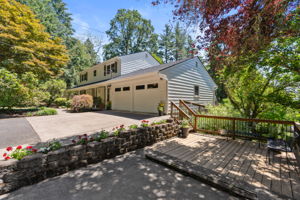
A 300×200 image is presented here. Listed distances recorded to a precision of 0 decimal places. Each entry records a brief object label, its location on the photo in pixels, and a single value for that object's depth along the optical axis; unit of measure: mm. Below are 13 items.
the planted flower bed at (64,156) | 2104
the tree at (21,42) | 10430
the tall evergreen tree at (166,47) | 30406
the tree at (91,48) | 31953
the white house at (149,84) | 8508
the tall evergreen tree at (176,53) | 29000
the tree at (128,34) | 26688
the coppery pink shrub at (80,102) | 10609
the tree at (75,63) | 23609
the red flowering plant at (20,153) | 2223
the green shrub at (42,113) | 8430
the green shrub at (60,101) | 15078
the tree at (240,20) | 2807
